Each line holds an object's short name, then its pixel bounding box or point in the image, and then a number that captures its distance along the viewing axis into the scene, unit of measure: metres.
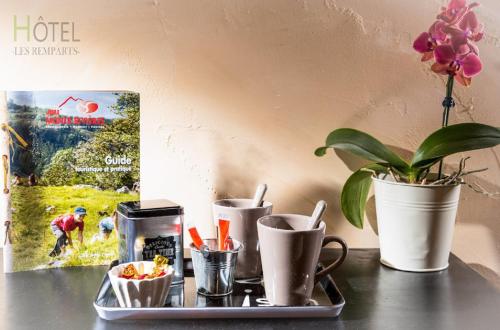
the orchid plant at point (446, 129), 0.91
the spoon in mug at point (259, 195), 0.94
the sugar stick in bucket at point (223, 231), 0.88
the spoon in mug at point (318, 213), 0.80
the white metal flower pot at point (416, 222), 0.93
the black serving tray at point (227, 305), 0.74
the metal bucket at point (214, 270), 0.83
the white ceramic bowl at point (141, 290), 0.76
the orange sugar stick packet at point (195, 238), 0.87
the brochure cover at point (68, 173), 0.93
